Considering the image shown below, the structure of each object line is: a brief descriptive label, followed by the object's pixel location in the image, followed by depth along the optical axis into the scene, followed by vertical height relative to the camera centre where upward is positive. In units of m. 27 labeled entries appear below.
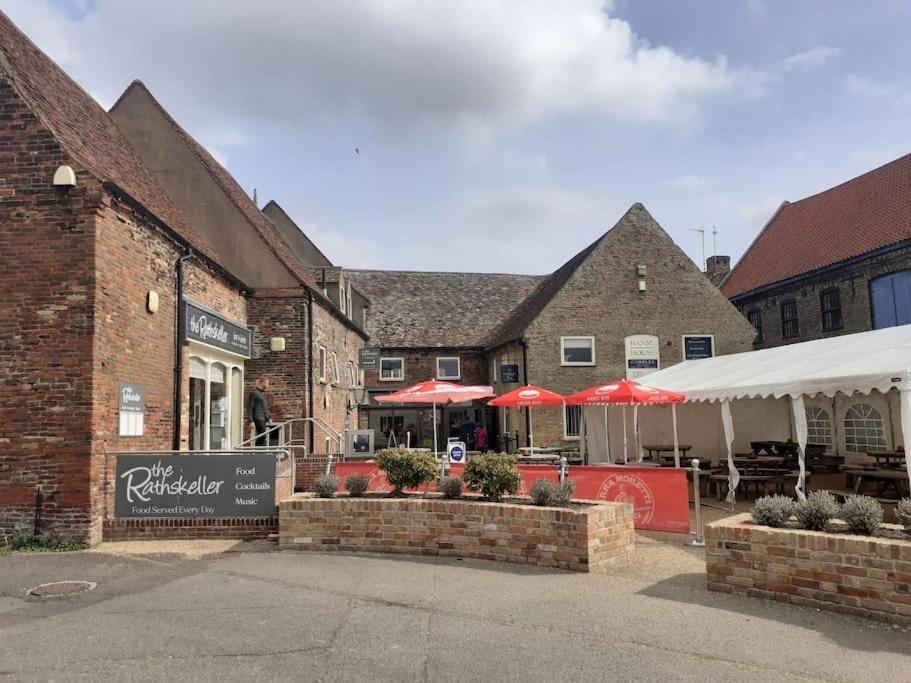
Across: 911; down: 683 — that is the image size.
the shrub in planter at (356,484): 9.38 -0.76
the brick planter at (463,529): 7.75 -1.23
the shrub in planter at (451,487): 8.84 -0.78
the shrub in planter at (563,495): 8.31 -0.86
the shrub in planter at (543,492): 8.30 -0.83
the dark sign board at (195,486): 9.72 -0.74
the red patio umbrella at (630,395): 13.70 +0.51
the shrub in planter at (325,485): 9.31 -0.75
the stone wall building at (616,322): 25.86 +3.74
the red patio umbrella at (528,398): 16.52 +0.60
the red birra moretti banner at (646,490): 10.02 -1.05
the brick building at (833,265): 24.31 +5.86
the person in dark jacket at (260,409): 13.53 +0.43
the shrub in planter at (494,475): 8.77 -0.64
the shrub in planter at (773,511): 6.71 -0.92
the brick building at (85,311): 9.22 +1.90
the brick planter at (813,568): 5.66 -1.34
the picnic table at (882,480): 12.08 -1.27
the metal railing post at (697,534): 9.21 -1.58
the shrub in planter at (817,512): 6.44 -0.89
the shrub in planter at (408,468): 9.41 -0.55
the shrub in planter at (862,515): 6.13 -0.90
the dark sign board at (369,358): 24.59 +2.47
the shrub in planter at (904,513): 6.04 -0.87
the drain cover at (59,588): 6.78 -1.52
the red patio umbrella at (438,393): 16.45 +0.78
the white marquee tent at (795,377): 10.38 +0.70
